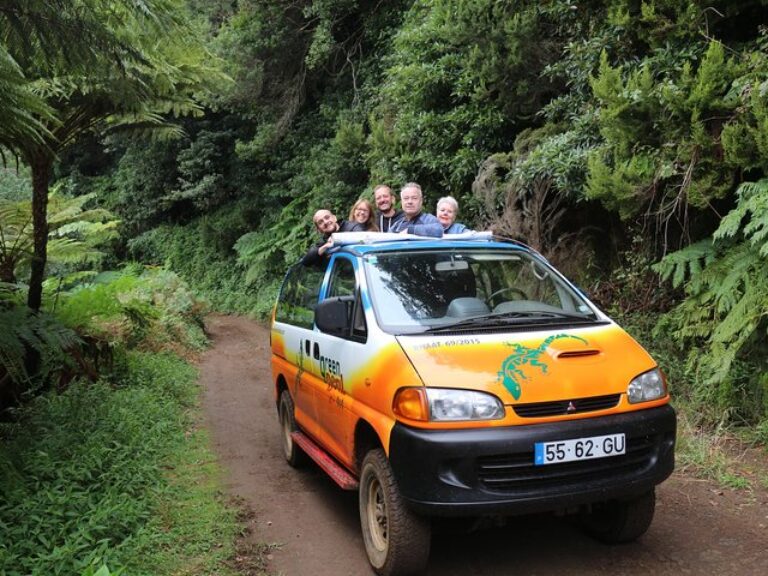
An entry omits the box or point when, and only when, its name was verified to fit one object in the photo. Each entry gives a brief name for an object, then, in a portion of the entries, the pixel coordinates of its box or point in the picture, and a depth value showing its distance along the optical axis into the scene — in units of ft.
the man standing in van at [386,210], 22.63
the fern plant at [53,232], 24.56
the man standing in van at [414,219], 20.01
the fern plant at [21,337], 16.07
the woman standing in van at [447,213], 22.06
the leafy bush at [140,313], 25.98
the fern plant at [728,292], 17.63
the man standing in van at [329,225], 22.62
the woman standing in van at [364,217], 22.84
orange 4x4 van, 11.14
